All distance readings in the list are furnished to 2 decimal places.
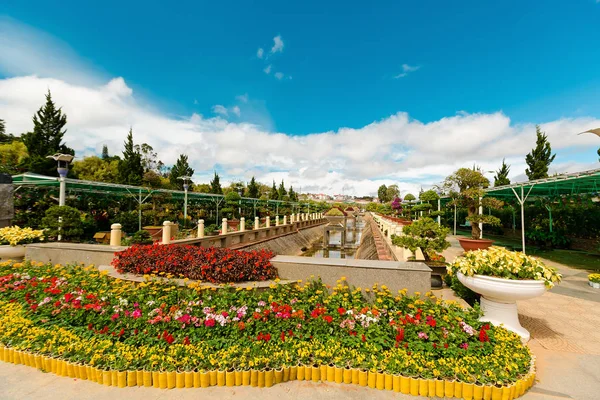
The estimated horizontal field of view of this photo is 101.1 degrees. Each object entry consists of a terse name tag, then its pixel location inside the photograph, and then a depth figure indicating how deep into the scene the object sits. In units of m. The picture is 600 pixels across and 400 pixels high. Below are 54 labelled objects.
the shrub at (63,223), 6.98
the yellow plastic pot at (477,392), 2.26
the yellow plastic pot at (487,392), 2.25
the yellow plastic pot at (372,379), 2.45
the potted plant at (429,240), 5.79
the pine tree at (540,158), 24.19
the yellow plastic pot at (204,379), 2.44
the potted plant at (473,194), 7.33
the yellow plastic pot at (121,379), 2.47
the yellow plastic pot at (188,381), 2.45
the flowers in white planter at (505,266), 3.26
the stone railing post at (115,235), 6.43
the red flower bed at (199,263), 4.09
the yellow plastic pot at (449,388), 2.31
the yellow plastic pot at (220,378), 2.46
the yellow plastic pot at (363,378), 2.48
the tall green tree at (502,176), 28.74
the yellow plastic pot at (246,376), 2.46
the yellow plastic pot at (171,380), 2.44
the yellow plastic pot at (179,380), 2.45
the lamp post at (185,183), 12.85
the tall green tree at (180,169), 36.09
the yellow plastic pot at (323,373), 2.55
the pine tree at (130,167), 26.70
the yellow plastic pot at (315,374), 2.54
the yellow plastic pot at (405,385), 2.38
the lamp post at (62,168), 7.27
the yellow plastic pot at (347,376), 2.51
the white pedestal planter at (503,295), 3.15
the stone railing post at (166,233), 8.80
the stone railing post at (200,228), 11.00
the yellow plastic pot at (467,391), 2.26
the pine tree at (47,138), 21.23
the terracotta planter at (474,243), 6.73
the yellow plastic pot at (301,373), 2.55
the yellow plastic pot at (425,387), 2.34
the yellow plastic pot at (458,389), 2.29
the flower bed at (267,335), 2.52
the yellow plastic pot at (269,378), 2.45
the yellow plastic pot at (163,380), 2.45
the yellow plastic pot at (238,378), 2.46
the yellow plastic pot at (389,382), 2.41
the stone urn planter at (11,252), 6.14
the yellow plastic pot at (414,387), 2.36
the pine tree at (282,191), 40.57
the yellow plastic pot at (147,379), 2.48
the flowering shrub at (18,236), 6.27
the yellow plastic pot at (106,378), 2.50
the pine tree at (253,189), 33.93
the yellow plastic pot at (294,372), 2.54
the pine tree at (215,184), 33.09
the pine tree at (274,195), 37.72
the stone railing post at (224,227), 12.48
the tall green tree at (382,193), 86.16
